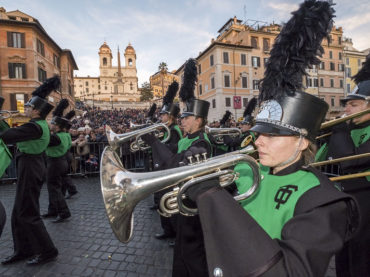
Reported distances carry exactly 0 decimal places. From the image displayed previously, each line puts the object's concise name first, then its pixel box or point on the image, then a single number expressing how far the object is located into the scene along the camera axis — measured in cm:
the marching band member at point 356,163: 219
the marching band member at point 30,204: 341
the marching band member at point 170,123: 422
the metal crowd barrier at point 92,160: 971
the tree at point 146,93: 8469
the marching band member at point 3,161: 229
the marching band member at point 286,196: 95
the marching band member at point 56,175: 512
